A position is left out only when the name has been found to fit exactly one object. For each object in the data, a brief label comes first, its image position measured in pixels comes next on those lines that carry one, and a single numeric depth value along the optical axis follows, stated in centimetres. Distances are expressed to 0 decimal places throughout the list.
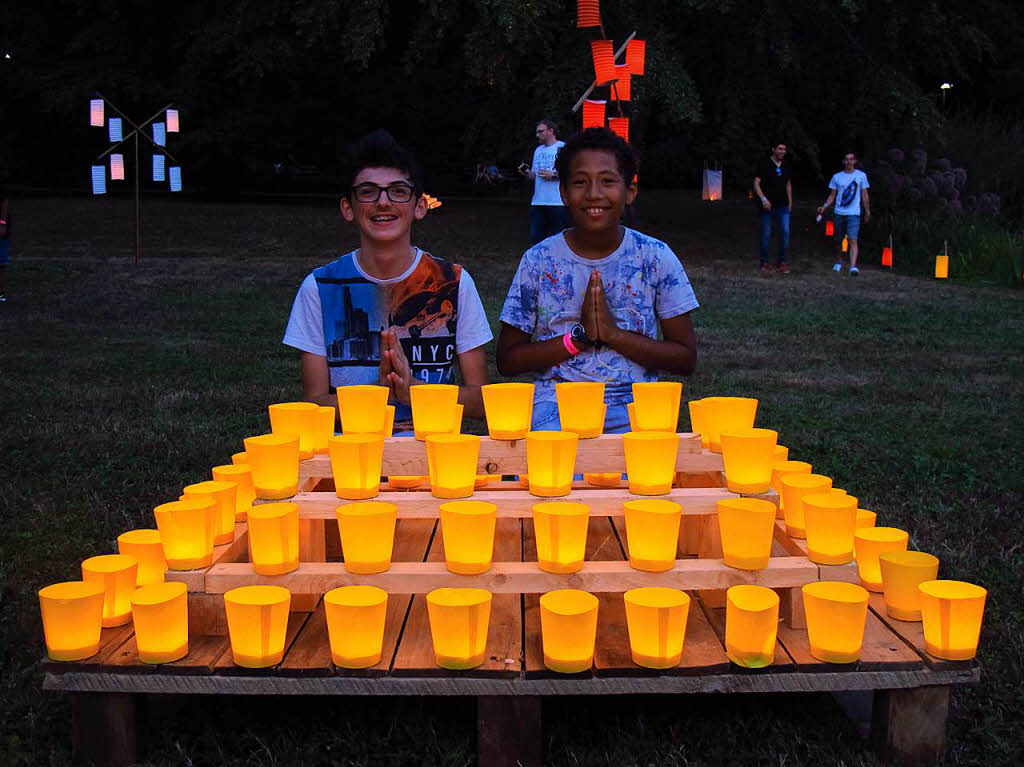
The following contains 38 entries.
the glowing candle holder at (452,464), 244
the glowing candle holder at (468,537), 226
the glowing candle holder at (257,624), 214
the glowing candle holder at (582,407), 279
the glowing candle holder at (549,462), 248
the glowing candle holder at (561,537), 226
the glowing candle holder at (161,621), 215
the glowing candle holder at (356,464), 245
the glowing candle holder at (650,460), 248
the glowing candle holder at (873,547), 256
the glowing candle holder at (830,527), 233
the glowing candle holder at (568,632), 211
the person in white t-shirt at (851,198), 1489
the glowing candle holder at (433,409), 274
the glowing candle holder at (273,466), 248
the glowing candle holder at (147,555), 253
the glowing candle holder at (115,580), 237
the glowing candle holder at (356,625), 213
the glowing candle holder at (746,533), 226
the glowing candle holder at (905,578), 238
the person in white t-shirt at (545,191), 1247
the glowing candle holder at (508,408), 272
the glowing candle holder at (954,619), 218
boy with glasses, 345
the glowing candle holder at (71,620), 216
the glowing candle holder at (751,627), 215
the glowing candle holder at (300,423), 274
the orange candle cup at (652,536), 228
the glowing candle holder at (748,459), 249
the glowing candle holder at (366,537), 227
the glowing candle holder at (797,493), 257
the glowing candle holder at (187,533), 230
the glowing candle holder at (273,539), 225
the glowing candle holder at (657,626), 212
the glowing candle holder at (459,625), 212
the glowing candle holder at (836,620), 215
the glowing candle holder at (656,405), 283
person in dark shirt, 1473
